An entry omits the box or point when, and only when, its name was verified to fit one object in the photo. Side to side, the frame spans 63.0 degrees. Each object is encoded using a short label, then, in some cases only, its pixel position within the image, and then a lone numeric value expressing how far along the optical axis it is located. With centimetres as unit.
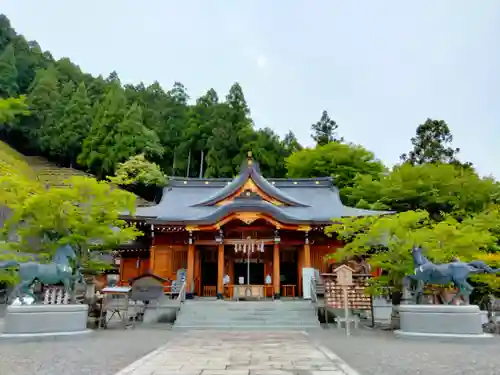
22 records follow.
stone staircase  1452
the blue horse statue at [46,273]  1127
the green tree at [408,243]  1266
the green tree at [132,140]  4728
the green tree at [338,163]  3869
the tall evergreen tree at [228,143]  4462
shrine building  1944
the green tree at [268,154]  4531
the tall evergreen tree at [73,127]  5388
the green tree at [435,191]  2658
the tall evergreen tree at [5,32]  6769
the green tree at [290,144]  5056
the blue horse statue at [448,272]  1109
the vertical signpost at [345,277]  1235
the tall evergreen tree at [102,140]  4856
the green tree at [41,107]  5651
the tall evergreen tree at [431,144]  3844
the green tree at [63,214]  1243
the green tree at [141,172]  4376
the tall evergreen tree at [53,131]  5503
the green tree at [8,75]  5847
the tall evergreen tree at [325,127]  5459
